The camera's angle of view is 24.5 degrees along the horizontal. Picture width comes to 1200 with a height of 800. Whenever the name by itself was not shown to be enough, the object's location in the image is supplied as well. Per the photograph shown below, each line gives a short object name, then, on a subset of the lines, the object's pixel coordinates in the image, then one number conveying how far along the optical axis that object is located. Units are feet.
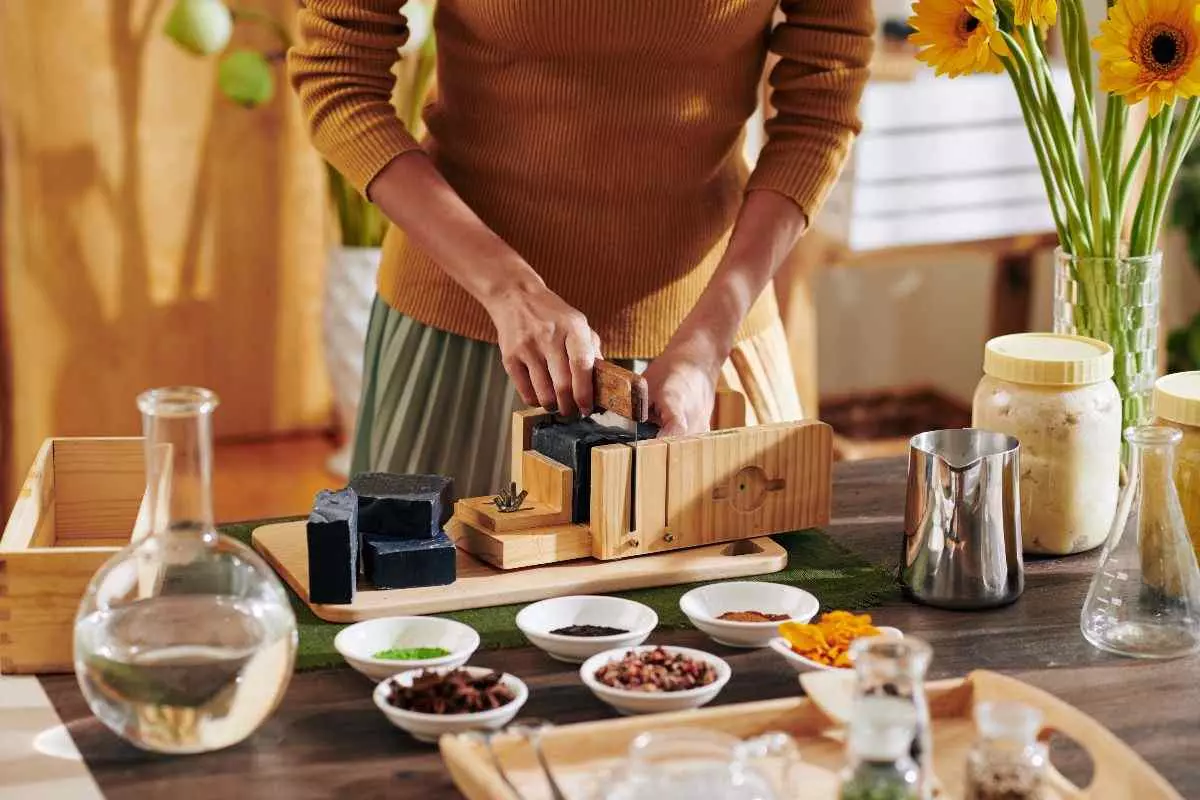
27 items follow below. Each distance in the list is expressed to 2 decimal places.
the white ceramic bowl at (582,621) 5.91
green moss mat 6.03
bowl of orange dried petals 5.83
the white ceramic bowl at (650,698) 5.61
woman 7.12
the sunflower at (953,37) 6.50
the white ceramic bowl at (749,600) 6.14
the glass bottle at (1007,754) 5.04
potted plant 11.91
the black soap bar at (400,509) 6.25
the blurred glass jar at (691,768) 4.94
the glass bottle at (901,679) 4.97
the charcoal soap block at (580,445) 6.52
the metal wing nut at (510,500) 6.52
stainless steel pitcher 6.21
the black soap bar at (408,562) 6.21
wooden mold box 5.87
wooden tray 5.29
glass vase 6.74
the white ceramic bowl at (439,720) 5.51
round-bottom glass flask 5.43
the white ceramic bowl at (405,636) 5.90
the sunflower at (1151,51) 6.21
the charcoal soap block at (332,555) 6.10
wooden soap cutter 6.41
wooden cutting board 6.17
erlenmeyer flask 6.02
